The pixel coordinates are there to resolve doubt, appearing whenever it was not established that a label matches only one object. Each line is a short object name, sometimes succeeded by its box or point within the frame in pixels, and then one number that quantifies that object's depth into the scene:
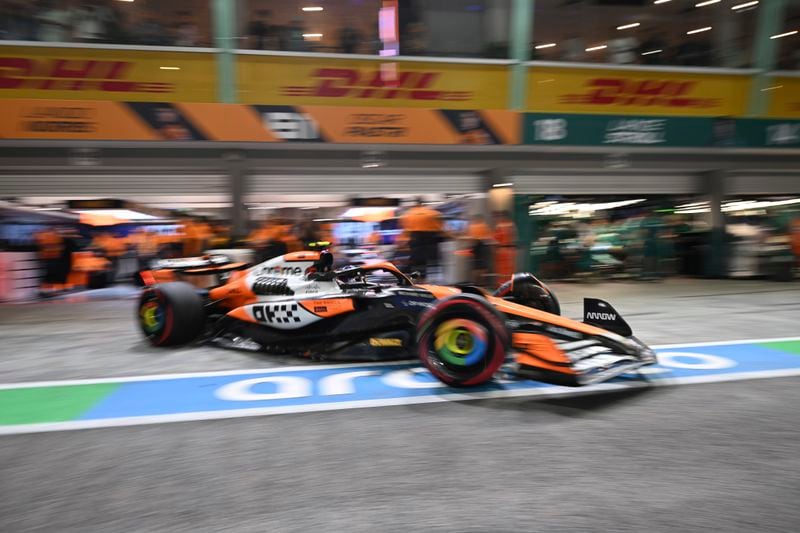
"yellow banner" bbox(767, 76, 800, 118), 10.85
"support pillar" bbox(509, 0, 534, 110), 9.68
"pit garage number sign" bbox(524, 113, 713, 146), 10.13
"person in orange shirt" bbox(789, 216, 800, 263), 10.82
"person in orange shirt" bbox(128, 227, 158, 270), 10.65
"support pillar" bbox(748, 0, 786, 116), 10.42
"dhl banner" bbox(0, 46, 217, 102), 8.61
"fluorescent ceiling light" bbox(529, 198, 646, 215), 11.32
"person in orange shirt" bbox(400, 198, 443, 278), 9.85
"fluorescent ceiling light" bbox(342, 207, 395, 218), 10.90
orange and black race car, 3.52
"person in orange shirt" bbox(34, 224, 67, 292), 9.80
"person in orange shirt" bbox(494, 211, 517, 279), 9.59
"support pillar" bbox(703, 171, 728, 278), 11.70
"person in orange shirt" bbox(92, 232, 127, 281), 10.44
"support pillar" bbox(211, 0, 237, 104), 8.94
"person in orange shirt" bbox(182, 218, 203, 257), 9.73
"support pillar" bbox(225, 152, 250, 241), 9.76
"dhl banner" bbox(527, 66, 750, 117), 10.10
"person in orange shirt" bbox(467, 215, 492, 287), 9.81
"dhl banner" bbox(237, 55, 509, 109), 9.29
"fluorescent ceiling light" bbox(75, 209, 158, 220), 10.14
